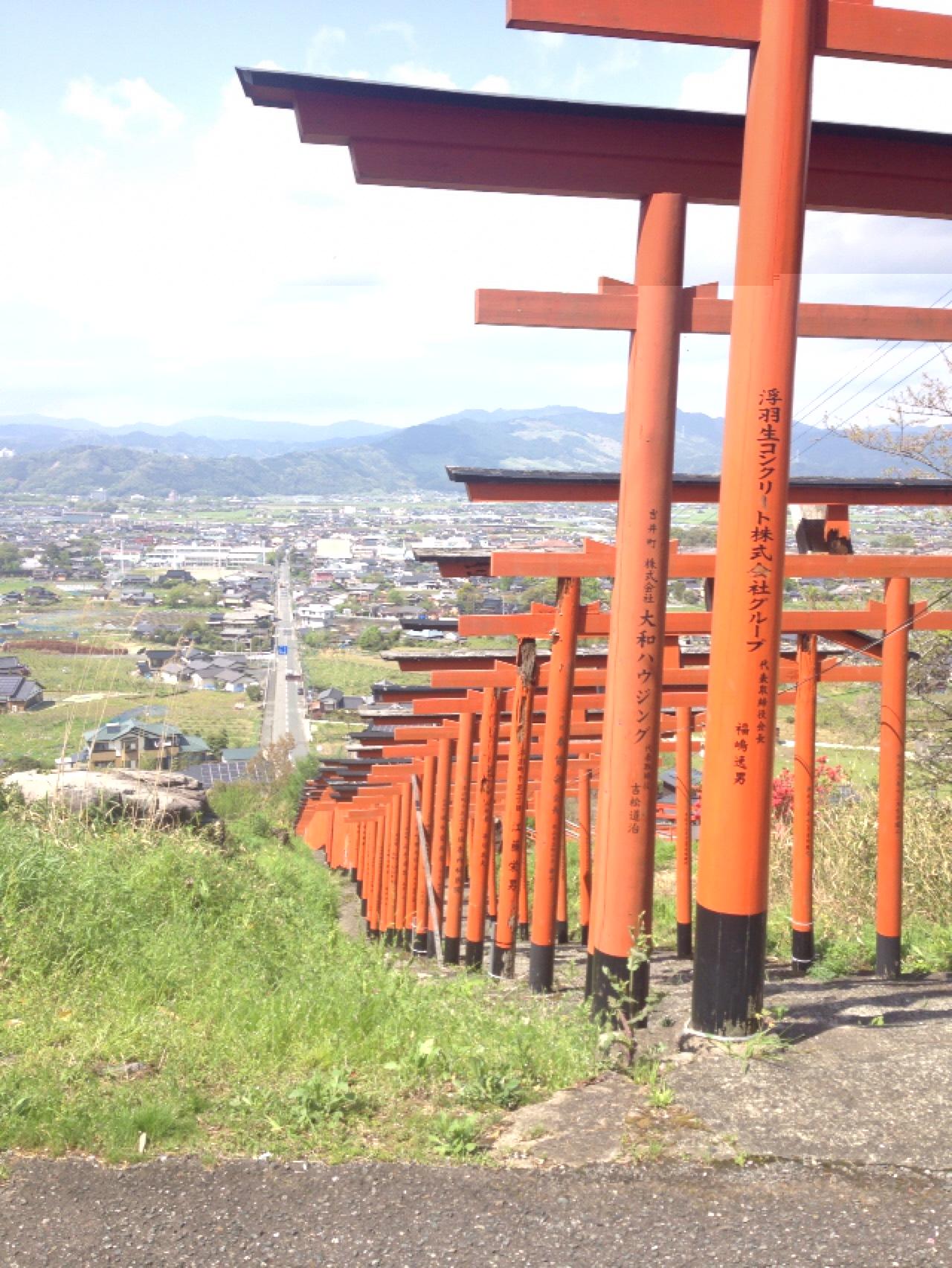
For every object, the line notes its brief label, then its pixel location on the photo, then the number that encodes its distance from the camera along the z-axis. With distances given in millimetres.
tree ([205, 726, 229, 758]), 42625
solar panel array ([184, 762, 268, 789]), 38219
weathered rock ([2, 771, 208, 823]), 9195
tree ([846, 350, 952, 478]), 13508
